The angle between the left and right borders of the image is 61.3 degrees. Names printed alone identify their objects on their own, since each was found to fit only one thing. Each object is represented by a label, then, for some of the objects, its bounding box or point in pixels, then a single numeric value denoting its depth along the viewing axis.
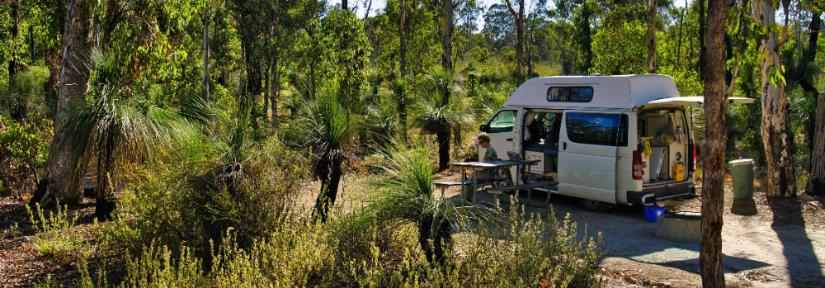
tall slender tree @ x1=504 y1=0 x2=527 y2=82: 22.05
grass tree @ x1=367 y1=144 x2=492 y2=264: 6.30
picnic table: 9.41
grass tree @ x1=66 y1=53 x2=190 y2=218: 8.41
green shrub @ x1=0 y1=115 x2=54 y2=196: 11.60
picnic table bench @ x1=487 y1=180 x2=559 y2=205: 10.36
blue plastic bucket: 10.18
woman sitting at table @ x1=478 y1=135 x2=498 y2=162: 11.35
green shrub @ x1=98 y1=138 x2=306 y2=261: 7.07
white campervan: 10.31
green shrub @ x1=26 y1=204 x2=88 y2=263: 7.46
